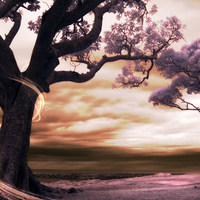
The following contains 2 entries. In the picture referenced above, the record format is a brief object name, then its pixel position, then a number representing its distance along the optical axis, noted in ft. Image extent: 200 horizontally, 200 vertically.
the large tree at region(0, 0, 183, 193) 36.24
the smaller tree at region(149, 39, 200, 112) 61.36
